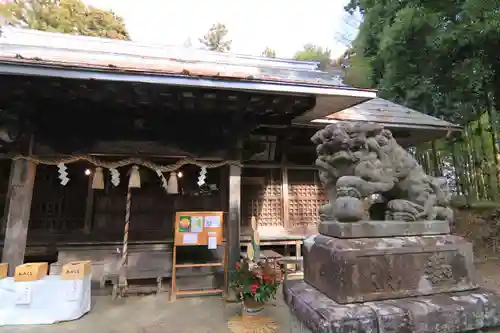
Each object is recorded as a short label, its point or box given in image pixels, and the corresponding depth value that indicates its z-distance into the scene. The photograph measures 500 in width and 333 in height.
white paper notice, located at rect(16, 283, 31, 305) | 4.12
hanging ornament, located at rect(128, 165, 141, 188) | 5.48
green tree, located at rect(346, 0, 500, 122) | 7.66
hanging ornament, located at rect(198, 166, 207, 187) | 5.47
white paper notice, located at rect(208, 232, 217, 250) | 5.23
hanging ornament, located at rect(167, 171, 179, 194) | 5.85
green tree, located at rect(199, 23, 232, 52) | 32.31
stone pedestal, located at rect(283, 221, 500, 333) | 2.04
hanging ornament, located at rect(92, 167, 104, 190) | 5.53
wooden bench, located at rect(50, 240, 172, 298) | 5.70
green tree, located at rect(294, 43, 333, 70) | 26.70
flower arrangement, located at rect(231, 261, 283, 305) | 4.12
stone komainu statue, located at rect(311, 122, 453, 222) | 2.48
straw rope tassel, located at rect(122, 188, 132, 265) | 5.65
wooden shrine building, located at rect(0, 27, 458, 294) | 4.30
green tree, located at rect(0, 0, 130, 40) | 16.58
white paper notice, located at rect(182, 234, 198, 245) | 5.22
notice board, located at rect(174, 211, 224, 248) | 5.24
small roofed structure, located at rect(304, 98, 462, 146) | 6.61
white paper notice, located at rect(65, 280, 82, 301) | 4.31
